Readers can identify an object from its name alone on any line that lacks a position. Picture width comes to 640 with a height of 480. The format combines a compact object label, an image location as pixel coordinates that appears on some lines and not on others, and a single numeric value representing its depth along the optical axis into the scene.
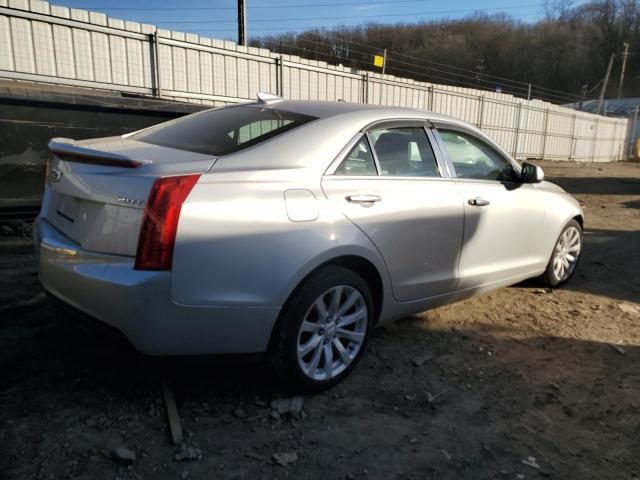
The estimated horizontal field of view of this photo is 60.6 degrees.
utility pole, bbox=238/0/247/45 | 12.55
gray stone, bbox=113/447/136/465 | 2.38
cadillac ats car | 2.47
